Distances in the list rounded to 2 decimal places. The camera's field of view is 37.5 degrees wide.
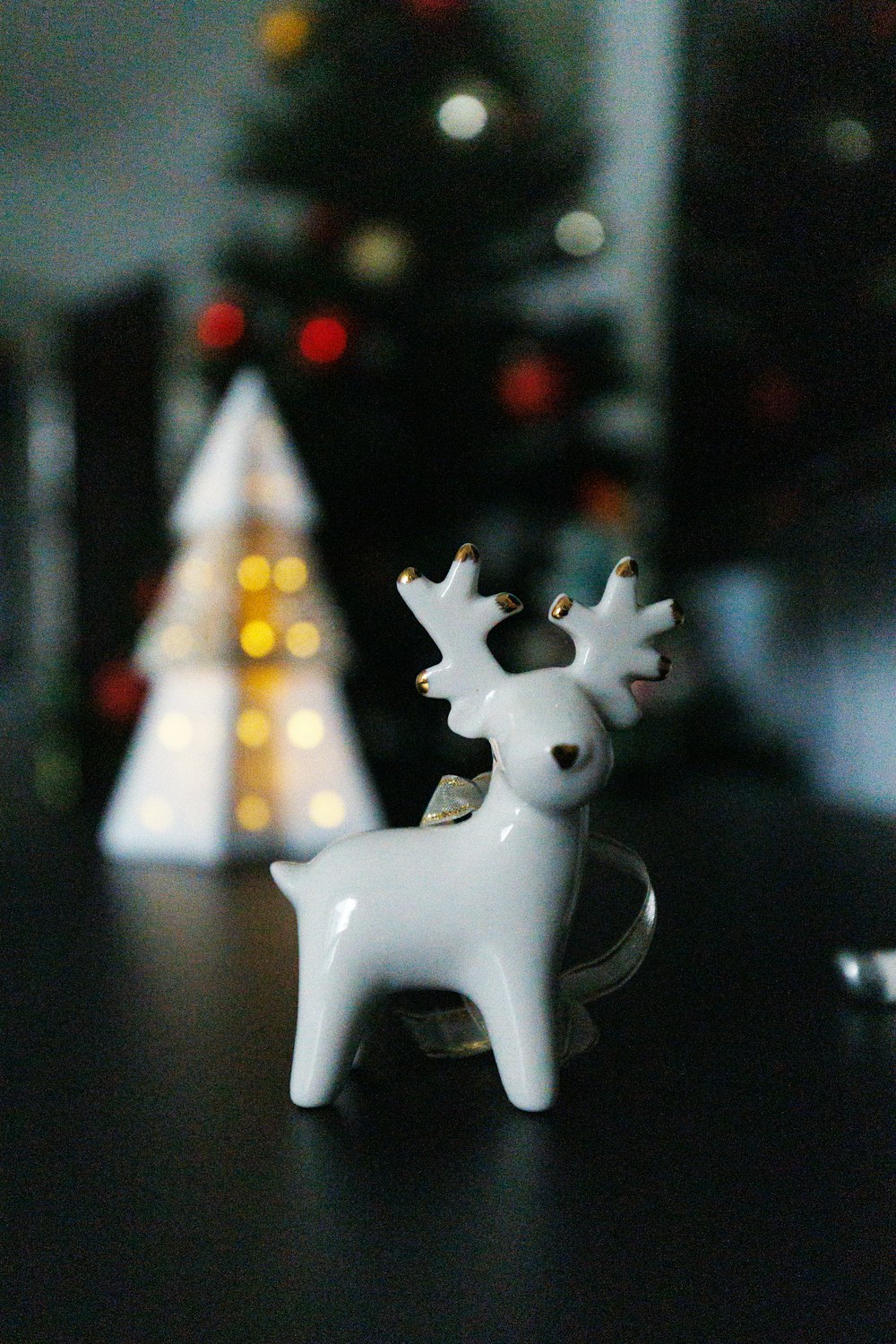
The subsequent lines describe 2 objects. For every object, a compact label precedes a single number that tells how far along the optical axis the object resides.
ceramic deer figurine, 0.21
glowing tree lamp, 0.40
